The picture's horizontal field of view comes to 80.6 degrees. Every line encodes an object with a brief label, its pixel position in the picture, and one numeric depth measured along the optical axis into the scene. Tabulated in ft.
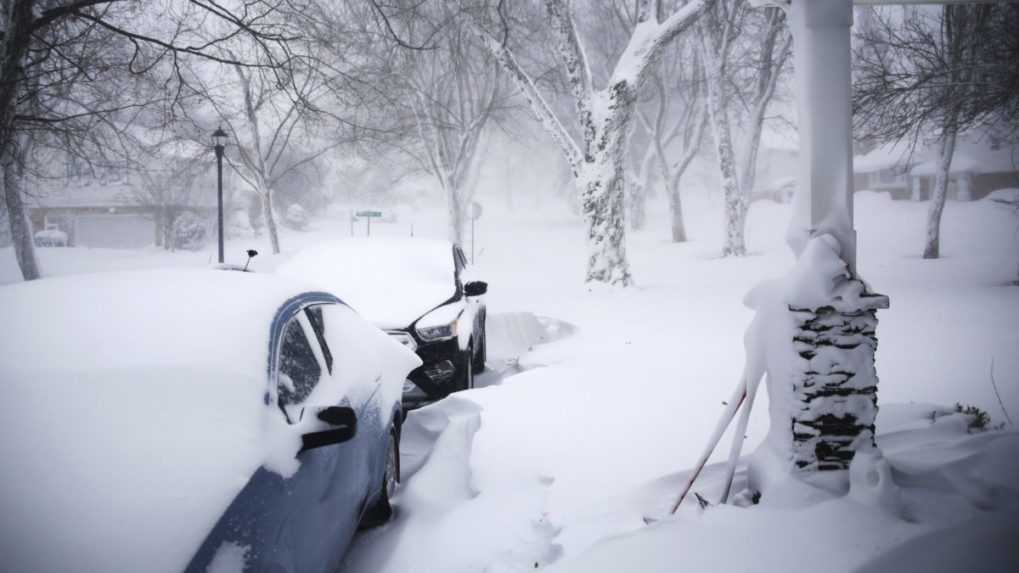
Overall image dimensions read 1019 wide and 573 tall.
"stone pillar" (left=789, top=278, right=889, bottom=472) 10.14
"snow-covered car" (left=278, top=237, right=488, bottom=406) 19.02
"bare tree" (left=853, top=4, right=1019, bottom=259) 31.60
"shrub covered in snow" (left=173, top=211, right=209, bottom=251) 120.37
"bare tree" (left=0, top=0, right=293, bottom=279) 24.61
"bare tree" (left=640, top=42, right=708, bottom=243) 94.78
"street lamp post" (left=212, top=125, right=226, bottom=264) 54.60
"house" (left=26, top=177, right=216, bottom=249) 120.67
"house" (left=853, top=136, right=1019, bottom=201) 125.59
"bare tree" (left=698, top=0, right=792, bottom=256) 70.54
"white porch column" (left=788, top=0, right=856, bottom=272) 10.66
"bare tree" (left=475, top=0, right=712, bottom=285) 41.45
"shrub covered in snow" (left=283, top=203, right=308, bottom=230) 149.07
